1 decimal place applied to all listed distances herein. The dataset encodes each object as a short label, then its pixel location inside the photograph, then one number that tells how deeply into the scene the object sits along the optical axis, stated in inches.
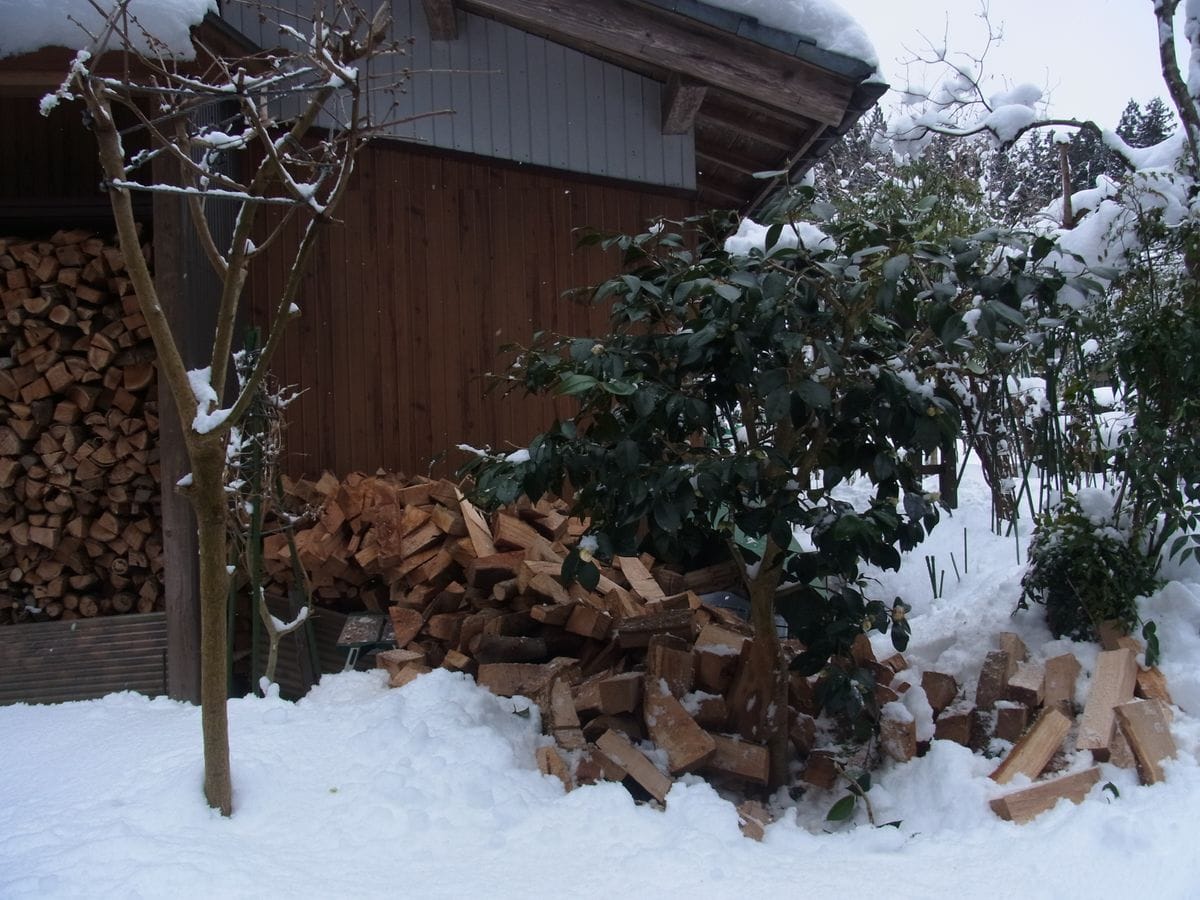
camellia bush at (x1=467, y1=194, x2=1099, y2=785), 109.7
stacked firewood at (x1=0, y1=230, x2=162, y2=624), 183.5
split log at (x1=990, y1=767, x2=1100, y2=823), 108.8
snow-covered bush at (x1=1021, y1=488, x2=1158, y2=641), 139.8
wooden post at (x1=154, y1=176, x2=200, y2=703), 151.6
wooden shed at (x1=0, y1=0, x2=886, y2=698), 202.8
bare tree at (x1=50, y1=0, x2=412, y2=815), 89.9
